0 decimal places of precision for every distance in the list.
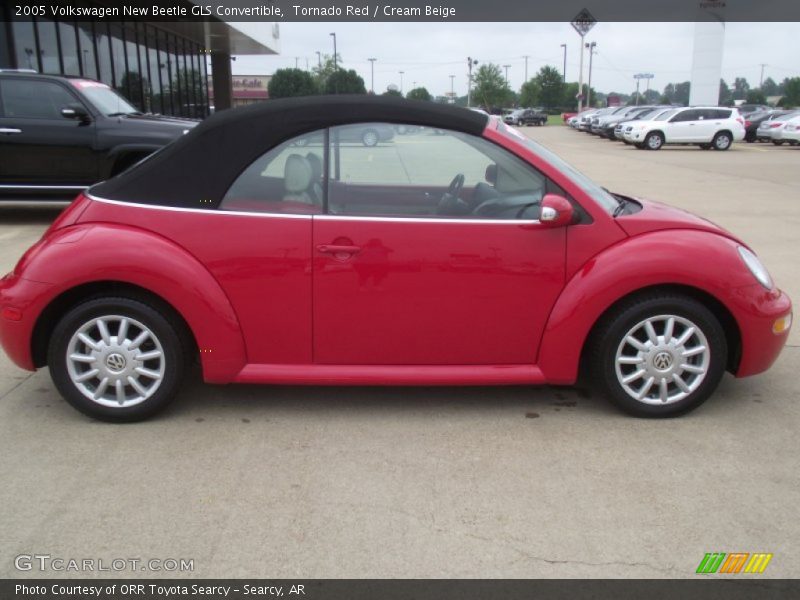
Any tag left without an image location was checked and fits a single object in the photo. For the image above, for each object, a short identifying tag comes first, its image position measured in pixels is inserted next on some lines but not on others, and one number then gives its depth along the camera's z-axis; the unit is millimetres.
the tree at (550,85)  100312
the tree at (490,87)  99438
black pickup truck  9375
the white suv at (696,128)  28250
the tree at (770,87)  161012
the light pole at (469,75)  82812
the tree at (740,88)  126388
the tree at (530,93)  103375
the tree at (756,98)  101319
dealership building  15367
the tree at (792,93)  88625
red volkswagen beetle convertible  3549
